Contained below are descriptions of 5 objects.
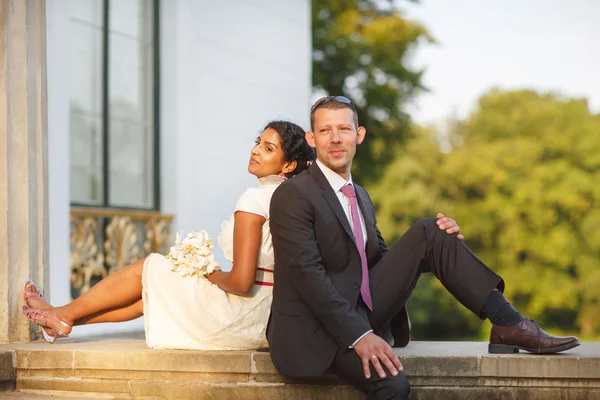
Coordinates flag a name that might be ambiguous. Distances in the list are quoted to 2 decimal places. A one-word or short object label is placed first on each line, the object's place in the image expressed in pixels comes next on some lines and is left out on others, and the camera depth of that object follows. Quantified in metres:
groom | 6.80
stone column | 9.49
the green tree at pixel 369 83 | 35.86
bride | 8.28
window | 15.51
